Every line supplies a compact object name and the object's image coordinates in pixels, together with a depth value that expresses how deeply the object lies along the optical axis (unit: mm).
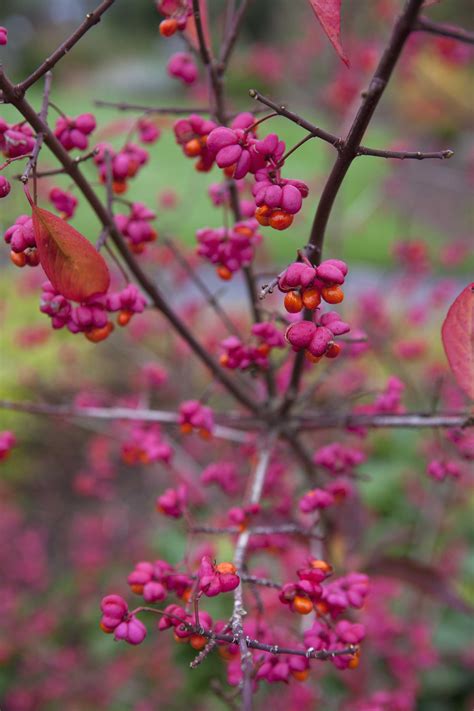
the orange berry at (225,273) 402
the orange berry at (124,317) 373
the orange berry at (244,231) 392
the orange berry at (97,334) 364
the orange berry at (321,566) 355
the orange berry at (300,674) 354
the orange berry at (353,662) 351
